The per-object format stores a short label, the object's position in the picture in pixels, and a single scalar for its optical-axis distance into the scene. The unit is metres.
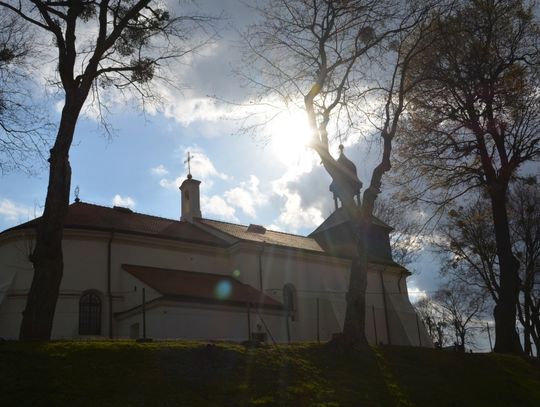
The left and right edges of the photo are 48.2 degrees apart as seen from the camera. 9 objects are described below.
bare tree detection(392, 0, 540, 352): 21.23
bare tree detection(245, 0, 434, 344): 17.34
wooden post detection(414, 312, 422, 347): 33.35
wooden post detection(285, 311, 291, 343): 25.29
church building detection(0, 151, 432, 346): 23.05
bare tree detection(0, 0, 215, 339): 13.66
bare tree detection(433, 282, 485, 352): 46.78
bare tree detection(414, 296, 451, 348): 50.14
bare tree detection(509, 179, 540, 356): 32.03
